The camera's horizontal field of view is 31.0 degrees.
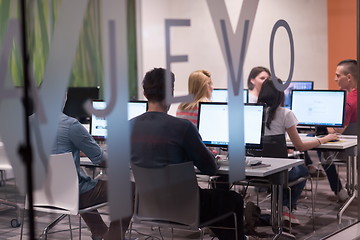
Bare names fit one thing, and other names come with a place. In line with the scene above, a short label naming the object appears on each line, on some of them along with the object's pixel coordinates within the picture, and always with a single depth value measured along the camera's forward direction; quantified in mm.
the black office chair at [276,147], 4430
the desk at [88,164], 3167
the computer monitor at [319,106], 5602
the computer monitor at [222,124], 3910
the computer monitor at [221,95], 3695
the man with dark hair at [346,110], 5062
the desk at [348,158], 5055
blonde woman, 3371
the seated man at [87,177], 2916
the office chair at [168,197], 3199
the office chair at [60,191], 2680
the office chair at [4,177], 2654
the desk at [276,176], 3804
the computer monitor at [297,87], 4413
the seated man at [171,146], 3168
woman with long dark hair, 4363
